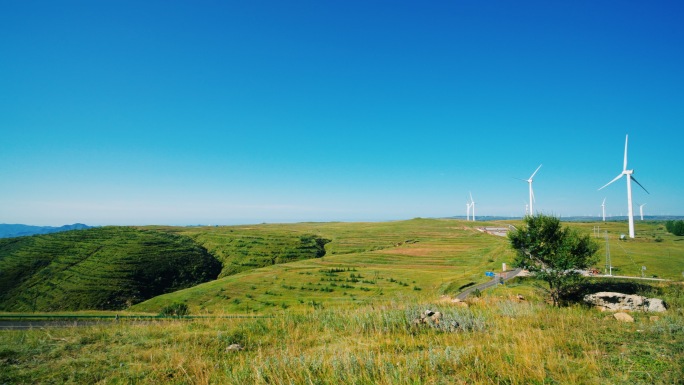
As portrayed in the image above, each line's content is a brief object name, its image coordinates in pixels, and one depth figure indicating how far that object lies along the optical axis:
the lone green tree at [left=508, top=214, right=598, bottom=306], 37.00
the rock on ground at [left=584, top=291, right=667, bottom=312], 22.27
